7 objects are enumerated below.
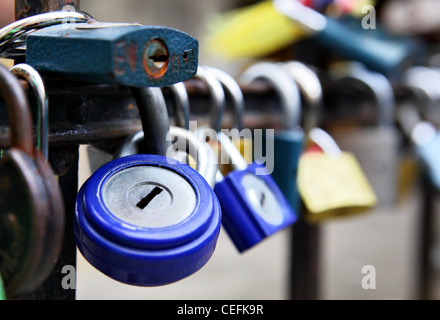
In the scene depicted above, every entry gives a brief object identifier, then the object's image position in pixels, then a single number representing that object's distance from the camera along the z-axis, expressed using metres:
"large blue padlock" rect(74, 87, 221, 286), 0.34
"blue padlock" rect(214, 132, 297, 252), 0.49
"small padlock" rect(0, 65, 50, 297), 0.28
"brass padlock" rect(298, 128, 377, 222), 0.66
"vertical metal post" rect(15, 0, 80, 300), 0.42
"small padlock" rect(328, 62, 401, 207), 0.85
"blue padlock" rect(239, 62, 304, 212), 0.62
